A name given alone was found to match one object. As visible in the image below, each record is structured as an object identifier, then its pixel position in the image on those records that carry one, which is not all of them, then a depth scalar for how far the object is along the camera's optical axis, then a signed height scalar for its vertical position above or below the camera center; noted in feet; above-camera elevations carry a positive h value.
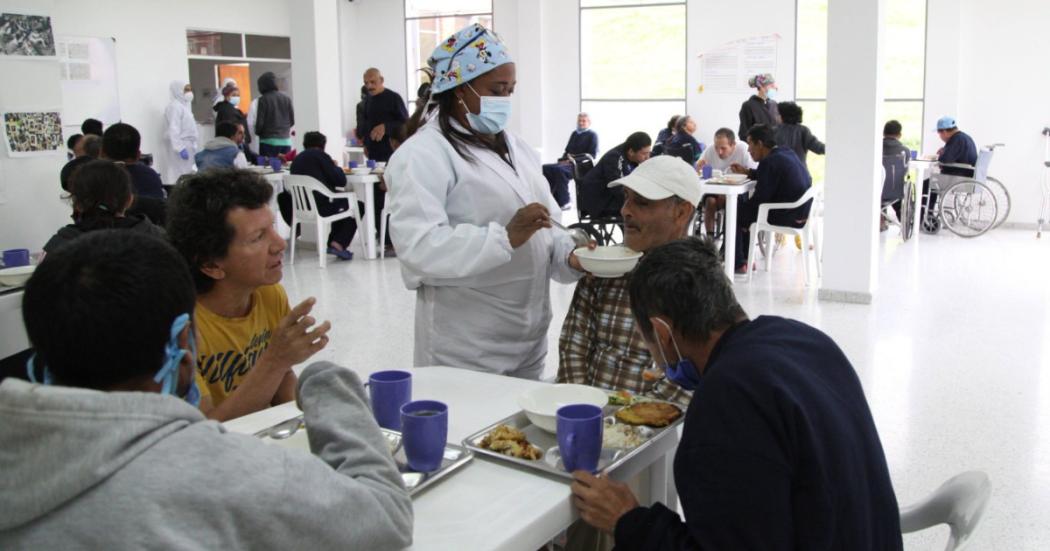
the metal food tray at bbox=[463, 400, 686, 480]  4.62 -1.65
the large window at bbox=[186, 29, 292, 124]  35.63 +3.34
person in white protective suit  32.45 +0.43
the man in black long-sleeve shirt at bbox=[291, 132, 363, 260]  23.79 -0.89
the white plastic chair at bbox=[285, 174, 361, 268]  23.66 -1.62
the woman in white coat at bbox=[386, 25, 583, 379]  6.85 -0.65
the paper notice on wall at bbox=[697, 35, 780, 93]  32.58 +2.65
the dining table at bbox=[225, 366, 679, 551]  4.01 -1.70
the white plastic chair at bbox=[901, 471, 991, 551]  4.45 -1.88
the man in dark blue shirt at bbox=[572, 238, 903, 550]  3.83 -1.35
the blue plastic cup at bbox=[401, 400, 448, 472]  4.47 -1.46
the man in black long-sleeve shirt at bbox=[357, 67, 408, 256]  26.55 +0.72
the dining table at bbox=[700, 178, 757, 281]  21.01 -1.68
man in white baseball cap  7.23 -1.33
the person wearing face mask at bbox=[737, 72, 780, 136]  27.53 +0.83
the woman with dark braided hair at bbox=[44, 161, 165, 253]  10.88 -0.63
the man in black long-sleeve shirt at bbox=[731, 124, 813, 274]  20.29 -0.94
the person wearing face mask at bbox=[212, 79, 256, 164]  32.12 +1.22
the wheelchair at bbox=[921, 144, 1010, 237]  27.35 -2.17
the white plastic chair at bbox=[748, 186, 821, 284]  20.42 -2.07
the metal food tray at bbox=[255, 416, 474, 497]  4.41 -1.64
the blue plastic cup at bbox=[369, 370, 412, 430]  5.24 -1.49
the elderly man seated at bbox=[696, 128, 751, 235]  24.52 -0.64
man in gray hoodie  2.75 -0.94
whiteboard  30.17 +2.22
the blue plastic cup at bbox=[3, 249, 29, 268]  11.18 -1.36
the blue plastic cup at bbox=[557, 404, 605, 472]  4.47 -1.48
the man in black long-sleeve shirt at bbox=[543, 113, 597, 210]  26.04 -0.64
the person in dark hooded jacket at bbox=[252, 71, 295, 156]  32.07 +0.85
